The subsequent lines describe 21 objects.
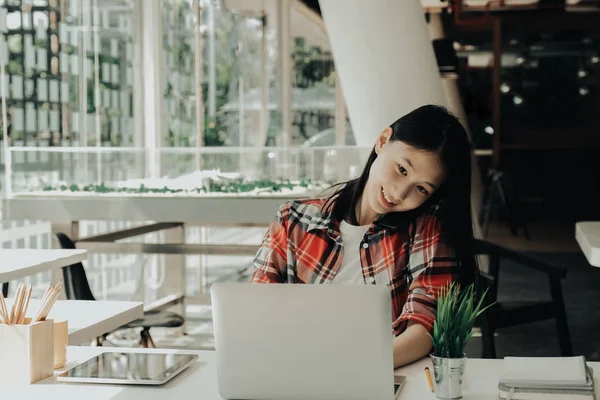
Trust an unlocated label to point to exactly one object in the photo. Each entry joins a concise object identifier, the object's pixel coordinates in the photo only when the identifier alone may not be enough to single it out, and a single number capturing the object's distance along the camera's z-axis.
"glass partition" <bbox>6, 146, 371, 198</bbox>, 6.19
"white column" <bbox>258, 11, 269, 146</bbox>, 7.14
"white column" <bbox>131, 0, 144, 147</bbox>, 6.86
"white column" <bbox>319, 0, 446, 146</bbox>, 5.07
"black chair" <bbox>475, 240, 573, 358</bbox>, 3.92
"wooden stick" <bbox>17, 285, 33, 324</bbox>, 1.97
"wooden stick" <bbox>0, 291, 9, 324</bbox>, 1.97
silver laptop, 1.60
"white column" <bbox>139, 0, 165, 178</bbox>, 6.88
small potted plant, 1.71
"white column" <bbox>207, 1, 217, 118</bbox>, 6.94
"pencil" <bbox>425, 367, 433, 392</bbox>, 1.81
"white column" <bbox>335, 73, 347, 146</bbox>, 7.12
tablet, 1.88
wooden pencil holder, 1.91
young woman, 2.29
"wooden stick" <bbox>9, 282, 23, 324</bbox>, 1.97
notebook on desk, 1.69
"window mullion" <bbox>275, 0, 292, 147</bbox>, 7.23
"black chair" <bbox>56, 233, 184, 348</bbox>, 4.16
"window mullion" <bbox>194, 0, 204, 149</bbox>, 6.93
